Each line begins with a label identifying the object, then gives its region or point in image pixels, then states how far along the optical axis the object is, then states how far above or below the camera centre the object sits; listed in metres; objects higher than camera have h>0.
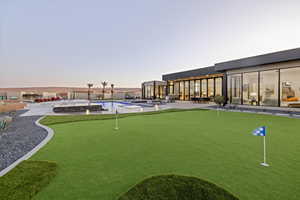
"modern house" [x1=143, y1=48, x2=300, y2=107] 9.73 +1.52
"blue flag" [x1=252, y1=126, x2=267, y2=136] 2.52 -0.61
